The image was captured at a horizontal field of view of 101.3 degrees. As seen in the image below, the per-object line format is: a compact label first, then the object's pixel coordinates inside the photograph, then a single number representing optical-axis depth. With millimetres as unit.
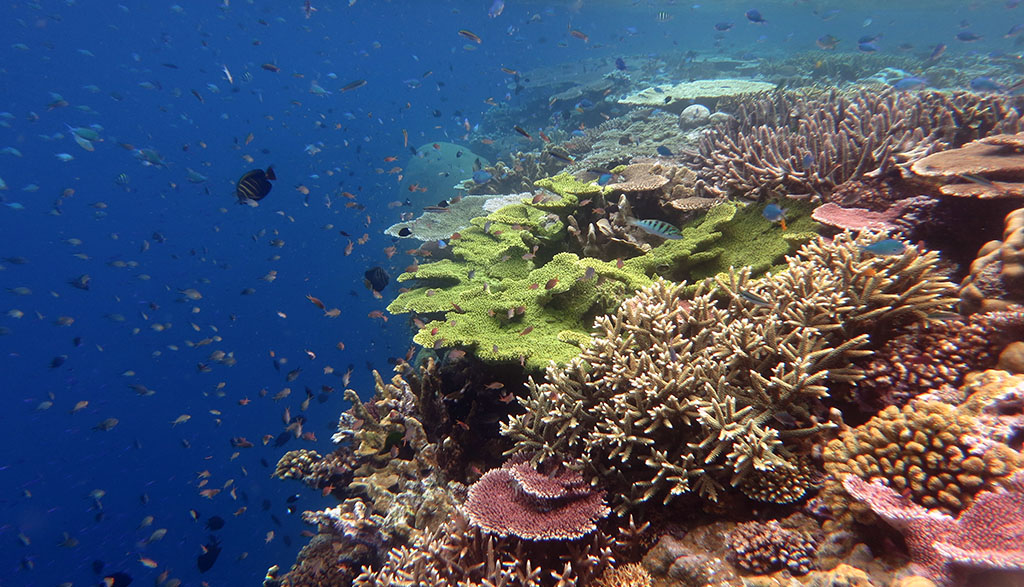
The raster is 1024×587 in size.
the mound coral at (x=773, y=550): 2320
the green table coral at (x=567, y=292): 4461
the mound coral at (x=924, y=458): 2068
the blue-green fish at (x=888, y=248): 3254
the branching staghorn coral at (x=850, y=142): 5367
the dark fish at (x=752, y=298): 3564
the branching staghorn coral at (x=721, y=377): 2818
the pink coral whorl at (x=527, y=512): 2902
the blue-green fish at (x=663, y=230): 4727
